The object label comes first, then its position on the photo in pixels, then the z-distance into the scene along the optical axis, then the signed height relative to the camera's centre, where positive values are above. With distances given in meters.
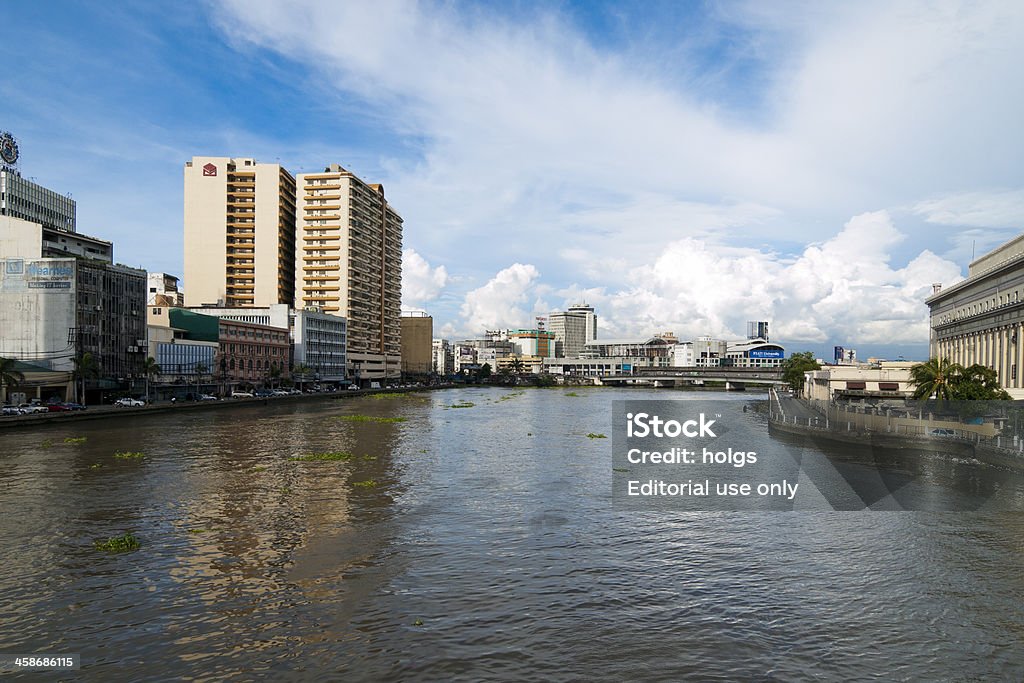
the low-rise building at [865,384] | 90.00 -3.12
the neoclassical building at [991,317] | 83.75 +6.24
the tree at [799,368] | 134.75 -1.37
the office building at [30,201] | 137.50 +35.22
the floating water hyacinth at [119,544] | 23.78 -6.45
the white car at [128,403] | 82.12 -4.96
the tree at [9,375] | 64.88 -1.21
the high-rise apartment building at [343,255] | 156.12 +25.09
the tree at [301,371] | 134.25 -1.81
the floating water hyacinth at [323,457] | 46.72 -6.64
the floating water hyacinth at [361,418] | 80.50 -6.77
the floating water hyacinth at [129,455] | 46.03 -6.37
